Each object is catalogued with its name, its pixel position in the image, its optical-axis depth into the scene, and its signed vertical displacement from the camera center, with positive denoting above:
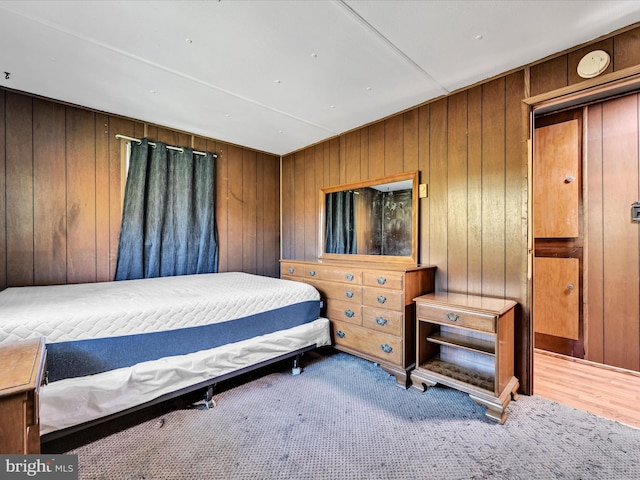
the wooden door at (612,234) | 2.49 +0.04
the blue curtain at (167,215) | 3.00 +0.28
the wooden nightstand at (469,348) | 1.89 -0.79
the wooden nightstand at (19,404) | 0.82 -0.48
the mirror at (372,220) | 2.84 +0.21
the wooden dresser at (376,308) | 2.33 -0.60
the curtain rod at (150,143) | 2.97 +1.05
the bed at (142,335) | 1.54 -0.63
